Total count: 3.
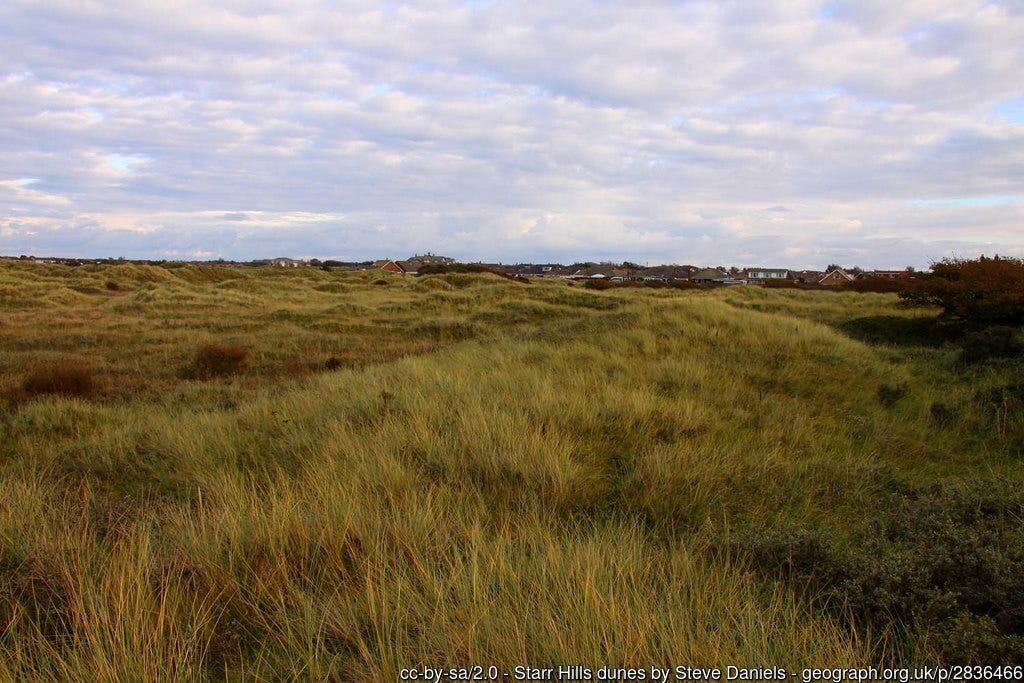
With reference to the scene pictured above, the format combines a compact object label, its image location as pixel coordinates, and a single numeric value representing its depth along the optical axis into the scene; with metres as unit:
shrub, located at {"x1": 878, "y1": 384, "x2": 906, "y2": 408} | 8.94
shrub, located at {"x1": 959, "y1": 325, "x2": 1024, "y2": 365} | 11.76
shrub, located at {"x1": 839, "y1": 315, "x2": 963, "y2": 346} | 16.47
